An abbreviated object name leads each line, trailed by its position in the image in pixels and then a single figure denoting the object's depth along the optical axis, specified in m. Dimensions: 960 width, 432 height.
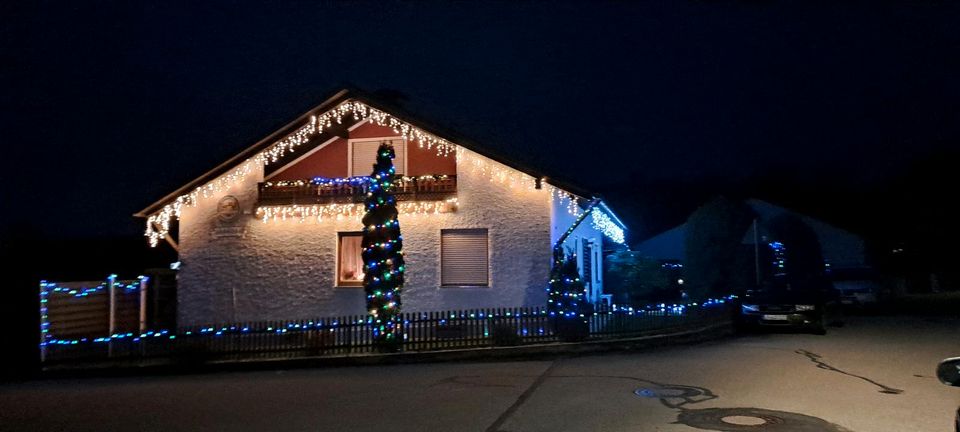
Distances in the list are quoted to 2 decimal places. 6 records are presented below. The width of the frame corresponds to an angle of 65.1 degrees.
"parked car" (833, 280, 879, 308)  28.45
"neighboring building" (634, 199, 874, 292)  44.31
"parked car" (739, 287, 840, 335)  17.83
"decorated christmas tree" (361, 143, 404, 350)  16.91
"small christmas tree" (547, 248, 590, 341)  18.00
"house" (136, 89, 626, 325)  19.28
